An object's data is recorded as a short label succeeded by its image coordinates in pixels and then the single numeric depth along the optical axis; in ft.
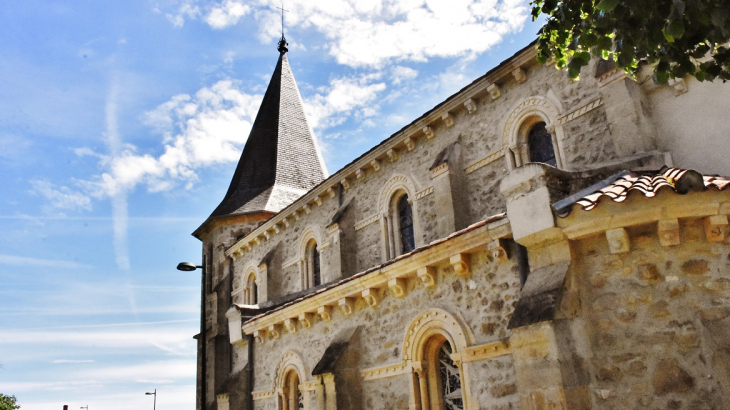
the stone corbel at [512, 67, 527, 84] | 37.42
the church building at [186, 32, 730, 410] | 20.20
